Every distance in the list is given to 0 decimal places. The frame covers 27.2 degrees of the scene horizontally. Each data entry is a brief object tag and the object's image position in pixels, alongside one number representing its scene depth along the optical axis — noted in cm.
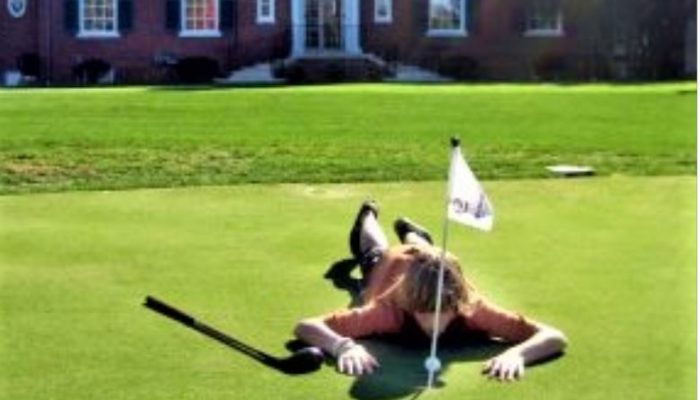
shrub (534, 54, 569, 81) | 3831
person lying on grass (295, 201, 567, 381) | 571
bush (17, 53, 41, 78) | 3719
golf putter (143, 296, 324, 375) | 551
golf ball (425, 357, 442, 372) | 548
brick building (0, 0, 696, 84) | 3759
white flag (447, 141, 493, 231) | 553
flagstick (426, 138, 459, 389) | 546
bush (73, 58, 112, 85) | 3675
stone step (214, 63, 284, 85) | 3612
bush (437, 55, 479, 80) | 3812
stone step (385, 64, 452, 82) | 3631
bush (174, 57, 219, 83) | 3725
